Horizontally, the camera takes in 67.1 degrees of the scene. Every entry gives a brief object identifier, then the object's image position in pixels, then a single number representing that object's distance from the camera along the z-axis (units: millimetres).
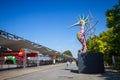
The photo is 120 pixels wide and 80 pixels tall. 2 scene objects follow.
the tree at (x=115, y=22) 12306
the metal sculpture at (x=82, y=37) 13832
